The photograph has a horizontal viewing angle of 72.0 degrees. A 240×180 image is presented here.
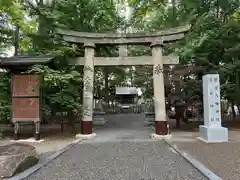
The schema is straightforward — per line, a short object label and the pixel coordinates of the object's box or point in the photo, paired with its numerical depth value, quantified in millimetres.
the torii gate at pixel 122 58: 7007
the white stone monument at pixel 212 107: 6080
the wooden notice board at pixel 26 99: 6487
